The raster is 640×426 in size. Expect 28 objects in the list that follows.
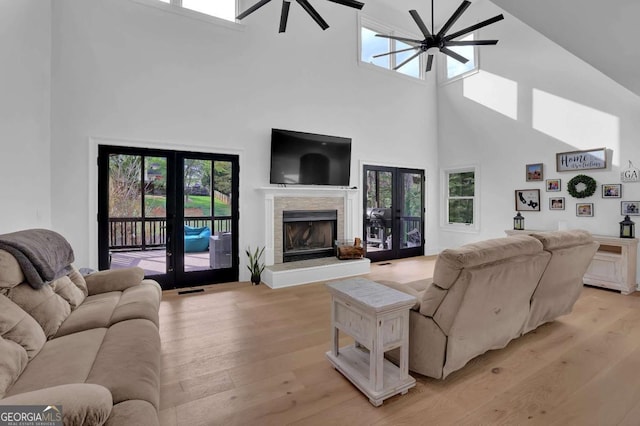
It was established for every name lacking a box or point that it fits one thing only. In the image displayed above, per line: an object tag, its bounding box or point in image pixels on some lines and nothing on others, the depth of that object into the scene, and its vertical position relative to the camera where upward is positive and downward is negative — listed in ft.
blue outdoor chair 14.73 -1.58
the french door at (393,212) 20.59 -0.26
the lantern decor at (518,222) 18.21 -0.83
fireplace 17.02 -1.55
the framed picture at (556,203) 16.72 +0.35
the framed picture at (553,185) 16.84 +1.40
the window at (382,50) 20.06 +11.46
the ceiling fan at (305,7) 10.17 +7.29
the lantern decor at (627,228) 13.82 -0.90
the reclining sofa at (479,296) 6.28 -2.10
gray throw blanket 5.90 -1.04
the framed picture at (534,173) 17.49 +2.21
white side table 6.07 -2.75
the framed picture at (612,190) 14.61 +0.97
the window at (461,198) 21.31 +0.79
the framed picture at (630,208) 14.08 +0.06
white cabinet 13.43 -2.66
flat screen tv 16.44 +2.97
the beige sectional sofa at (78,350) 3.34 -2.54
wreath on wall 15.31 +1.27
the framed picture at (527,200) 17.75 +0.56
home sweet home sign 15.09 +2.67
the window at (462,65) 20.68 +10.70
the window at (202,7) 13.84 +10.22
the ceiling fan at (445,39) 12.02 +7.60
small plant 15.33 -3.02
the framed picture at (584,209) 15.55 +0.00
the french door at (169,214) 13.19 -0.30
